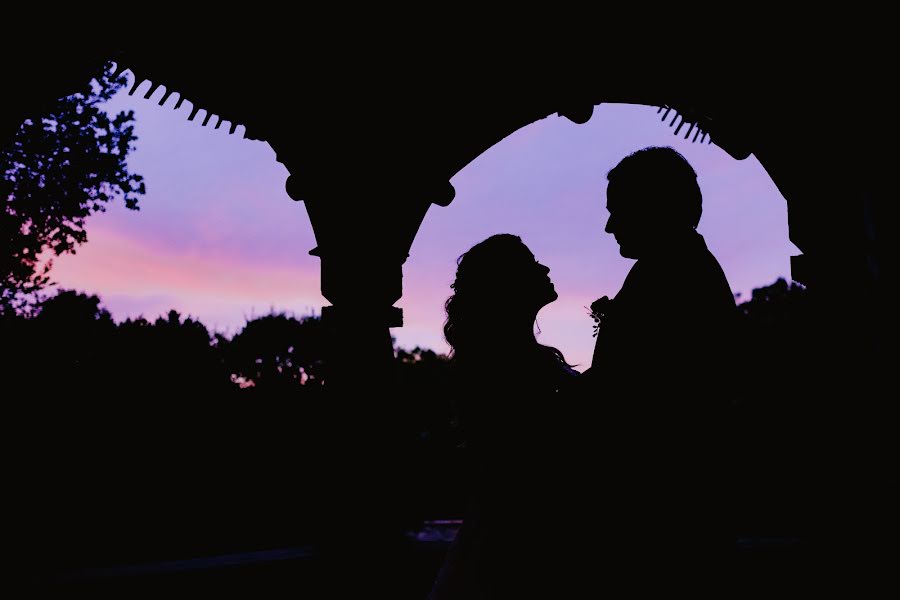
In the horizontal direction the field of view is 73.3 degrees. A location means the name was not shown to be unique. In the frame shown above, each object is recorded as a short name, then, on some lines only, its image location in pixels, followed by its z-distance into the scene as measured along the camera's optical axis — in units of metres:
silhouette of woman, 1.73
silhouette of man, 1.55
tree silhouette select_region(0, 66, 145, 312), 14.79
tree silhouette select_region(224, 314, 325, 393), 32.19
